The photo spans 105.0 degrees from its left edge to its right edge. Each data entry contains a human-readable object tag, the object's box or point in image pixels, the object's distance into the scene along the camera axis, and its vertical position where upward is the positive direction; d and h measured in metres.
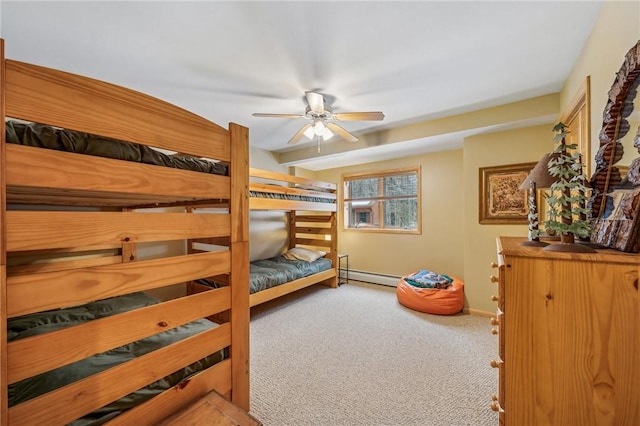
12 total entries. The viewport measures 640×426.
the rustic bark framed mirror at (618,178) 0.87 +0.15
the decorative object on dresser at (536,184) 1.21 +0.15
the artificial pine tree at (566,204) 0.95 +0.04
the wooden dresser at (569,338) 0.77 -0.43
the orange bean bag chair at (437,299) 2.97 -1.06
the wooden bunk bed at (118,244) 0.70 -0.15
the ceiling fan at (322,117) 2.23 +0.91
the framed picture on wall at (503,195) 2.80 +0.21
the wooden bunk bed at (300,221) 2.97 -0.13
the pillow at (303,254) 4.05 -0.68
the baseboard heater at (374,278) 4.23 -1.16
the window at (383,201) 4.18 +0.24
